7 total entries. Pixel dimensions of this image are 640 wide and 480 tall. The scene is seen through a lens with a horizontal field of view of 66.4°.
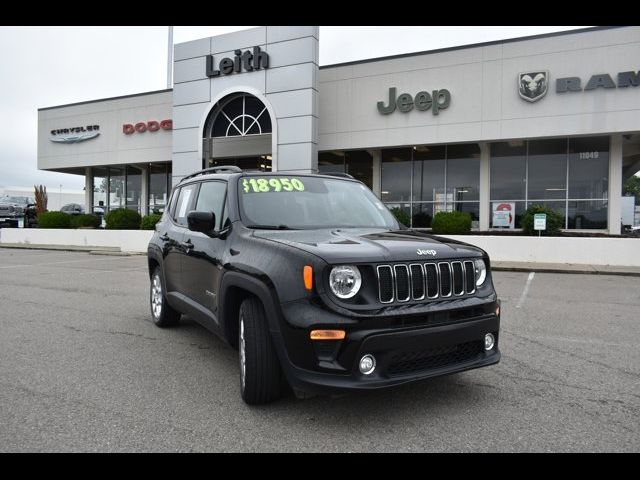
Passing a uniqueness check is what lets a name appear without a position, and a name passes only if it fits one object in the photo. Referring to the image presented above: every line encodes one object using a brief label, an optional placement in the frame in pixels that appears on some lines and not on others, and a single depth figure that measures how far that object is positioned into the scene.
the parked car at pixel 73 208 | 34.39
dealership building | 16.75
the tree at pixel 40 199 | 29.81
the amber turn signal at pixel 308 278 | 3.21
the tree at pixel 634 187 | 77.25
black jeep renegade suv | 3.16
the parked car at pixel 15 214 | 33.12
